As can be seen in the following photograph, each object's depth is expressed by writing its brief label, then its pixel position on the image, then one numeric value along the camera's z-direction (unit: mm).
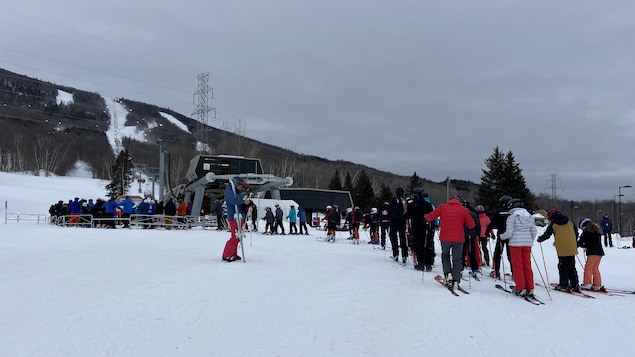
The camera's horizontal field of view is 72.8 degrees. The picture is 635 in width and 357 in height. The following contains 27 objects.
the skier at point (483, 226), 11345
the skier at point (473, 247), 10133
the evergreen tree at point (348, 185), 91812
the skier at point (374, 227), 18078
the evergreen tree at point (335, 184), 90125
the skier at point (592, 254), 9523
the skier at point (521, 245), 7977
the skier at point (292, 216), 23141
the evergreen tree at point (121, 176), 74062
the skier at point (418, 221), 9906
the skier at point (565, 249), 9219
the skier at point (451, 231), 8289
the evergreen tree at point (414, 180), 78100
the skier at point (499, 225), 9727
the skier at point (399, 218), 11125
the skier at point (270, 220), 22288
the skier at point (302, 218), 23384
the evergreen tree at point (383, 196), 79312
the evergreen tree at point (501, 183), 54344
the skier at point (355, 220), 19530
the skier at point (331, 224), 18703
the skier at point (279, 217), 22250
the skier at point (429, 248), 9984
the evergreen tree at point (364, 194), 86125
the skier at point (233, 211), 9586
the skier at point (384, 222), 15500
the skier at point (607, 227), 24672
